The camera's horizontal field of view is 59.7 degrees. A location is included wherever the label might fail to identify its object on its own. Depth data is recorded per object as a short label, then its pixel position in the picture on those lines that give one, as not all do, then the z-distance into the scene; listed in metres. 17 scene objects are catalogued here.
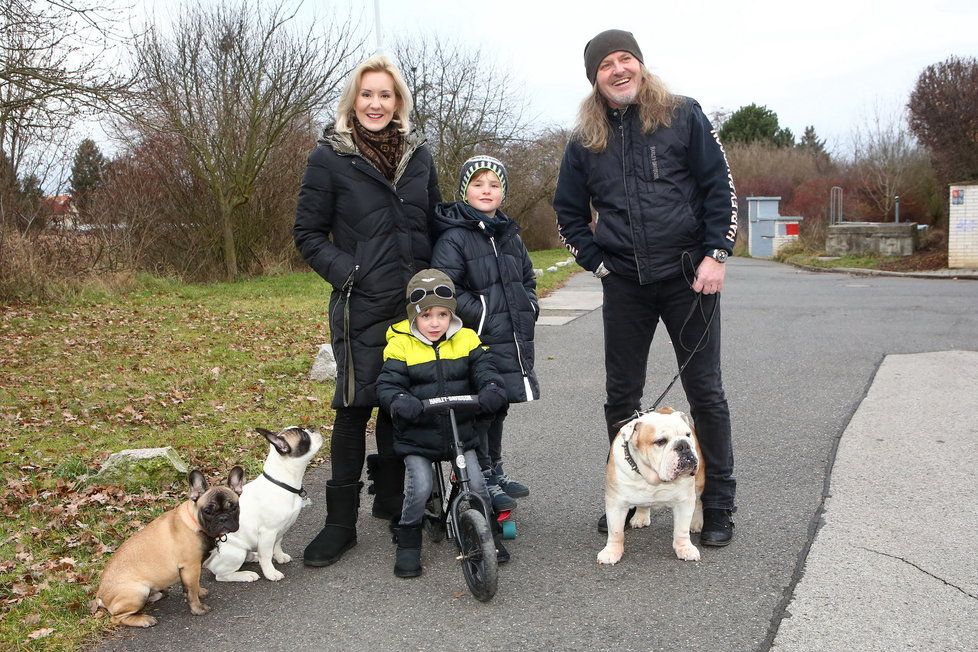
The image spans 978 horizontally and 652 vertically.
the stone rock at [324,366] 8.76
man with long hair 4.16
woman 4.24
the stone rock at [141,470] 5.36
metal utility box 36.48
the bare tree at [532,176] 35.31
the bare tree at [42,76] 10.02
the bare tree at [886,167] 30.33
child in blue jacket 4.48
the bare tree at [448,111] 30.98
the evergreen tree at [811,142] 58.00
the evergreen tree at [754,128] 59.09
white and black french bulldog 4.00
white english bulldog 3.79
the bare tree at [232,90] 20.73
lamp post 19.38
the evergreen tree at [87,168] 19.68
